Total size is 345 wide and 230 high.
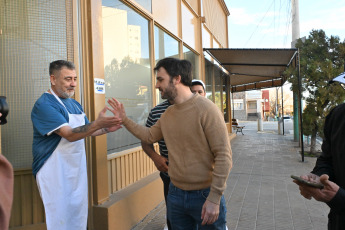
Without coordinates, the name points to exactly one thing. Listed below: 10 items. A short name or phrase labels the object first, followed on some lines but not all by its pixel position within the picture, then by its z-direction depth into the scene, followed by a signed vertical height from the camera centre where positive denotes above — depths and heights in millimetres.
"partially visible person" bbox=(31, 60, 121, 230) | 2293 -320
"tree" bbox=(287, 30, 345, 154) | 8555 +1044
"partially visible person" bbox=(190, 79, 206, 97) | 3475 +305
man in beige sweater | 1916 -299
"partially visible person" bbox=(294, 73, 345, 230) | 1498 -400
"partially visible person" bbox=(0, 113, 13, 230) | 850 -245
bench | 18047 -1009
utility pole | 12680 +3708
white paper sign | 3408 +352
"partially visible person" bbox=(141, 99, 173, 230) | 2793 -418
